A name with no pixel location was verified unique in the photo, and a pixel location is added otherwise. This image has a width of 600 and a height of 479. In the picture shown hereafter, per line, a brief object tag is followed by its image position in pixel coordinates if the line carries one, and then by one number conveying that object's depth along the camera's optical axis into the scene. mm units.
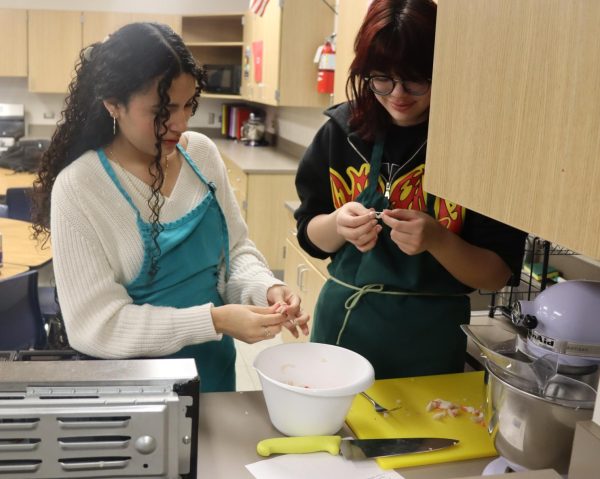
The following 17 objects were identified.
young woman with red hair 1359
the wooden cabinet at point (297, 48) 4371
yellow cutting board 1147
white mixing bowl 1125
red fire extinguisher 4062
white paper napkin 1062
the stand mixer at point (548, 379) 961
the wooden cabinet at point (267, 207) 4461
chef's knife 1117
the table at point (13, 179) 4253
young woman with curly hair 1276
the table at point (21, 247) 2891
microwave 6312
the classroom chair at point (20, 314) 2414
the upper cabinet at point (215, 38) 6258
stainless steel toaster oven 812
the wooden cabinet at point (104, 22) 5977
